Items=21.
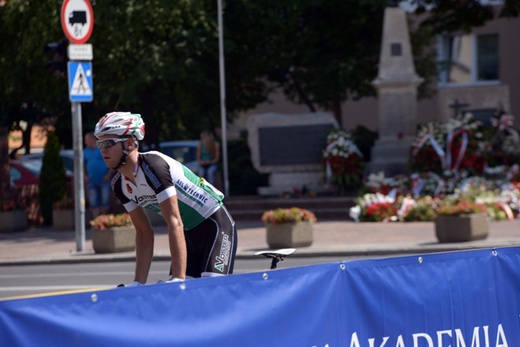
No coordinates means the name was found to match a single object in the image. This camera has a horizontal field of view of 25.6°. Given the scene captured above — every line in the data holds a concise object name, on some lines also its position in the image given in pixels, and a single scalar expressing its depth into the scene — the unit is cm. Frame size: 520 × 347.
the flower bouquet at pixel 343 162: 2716
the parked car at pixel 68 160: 3288
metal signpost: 1827
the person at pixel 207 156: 2564
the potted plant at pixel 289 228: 1802
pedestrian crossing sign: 1831
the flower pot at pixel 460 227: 1761
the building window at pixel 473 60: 4944
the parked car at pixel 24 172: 3130
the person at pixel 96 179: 2288
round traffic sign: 1823
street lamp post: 2756
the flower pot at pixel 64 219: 2455
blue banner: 519
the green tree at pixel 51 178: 2600
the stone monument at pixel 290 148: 2819
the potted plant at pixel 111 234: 1844
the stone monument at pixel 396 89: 2814
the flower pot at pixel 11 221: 2497
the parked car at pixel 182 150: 3459
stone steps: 2525
